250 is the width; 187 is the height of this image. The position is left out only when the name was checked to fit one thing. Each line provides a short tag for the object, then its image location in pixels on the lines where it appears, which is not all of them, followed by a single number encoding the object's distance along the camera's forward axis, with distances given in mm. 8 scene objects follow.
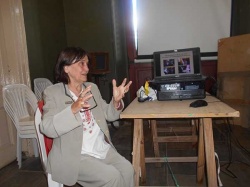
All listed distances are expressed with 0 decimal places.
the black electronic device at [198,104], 1318
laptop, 1731
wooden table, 1175
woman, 1105
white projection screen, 3729
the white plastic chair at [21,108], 2283
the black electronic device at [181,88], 1587
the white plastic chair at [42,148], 1262
